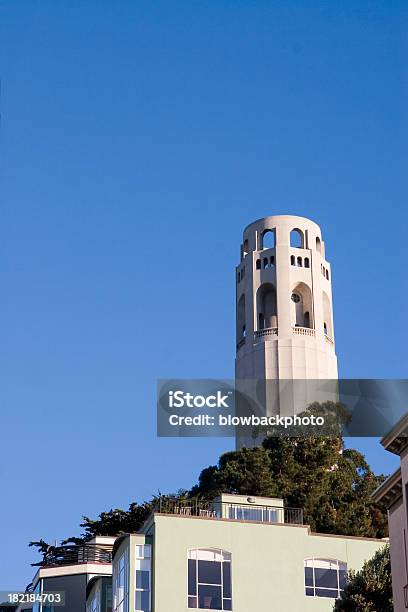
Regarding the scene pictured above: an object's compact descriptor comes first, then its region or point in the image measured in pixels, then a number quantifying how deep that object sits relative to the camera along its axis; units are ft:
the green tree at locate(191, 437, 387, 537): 248.52
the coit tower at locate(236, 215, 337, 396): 427.33
